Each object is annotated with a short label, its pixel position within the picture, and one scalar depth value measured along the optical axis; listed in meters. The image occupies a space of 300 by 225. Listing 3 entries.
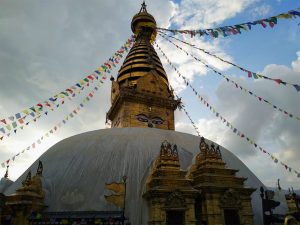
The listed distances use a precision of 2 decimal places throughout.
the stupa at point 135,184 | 10.54
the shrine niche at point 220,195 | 11.00
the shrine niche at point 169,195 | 10.36
